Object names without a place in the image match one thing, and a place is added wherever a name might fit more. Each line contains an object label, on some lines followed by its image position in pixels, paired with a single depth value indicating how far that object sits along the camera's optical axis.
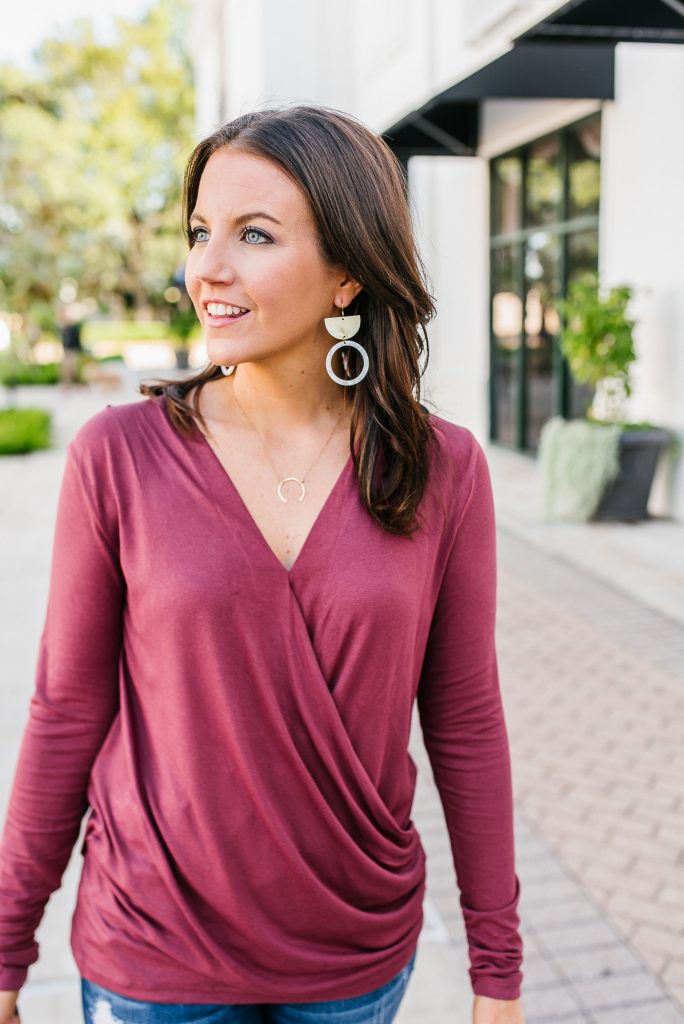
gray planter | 8.88
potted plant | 8.86
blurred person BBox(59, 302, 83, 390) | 24.97
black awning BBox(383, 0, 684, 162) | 6.60
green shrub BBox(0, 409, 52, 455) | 14.65
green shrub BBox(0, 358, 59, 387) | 26.22
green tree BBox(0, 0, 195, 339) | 33.91
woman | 1.43
